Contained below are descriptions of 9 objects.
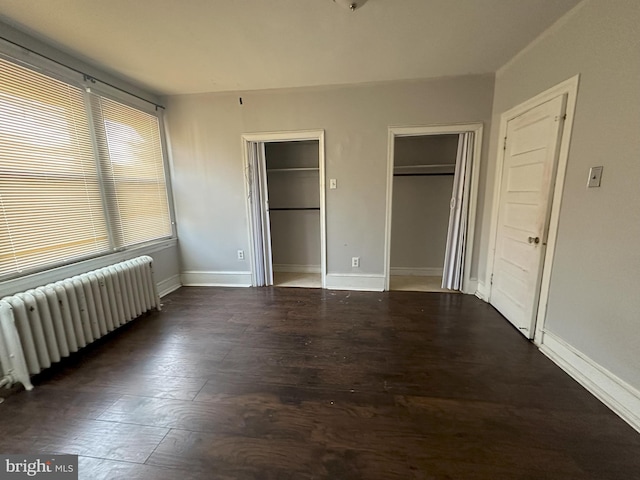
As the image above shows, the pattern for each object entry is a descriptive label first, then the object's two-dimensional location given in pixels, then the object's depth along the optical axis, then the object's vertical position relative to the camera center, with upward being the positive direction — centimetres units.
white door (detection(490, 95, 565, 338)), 216 -11
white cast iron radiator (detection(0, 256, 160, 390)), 179 -88
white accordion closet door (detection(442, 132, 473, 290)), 320 -26
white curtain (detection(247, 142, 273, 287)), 358 -20
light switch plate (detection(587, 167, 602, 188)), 174 +12
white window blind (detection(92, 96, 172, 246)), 274 +34
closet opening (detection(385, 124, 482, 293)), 322 -13
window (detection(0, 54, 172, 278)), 194 +26
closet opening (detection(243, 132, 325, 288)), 364 -20
